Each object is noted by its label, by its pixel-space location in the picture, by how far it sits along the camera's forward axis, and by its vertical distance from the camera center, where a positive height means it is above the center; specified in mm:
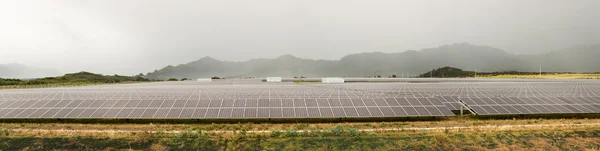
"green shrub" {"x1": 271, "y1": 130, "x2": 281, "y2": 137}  22406 -3727
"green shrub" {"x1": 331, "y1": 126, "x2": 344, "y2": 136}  23025 -3682
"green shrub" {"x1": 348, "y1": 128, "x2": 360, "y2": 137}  22297 -3671
